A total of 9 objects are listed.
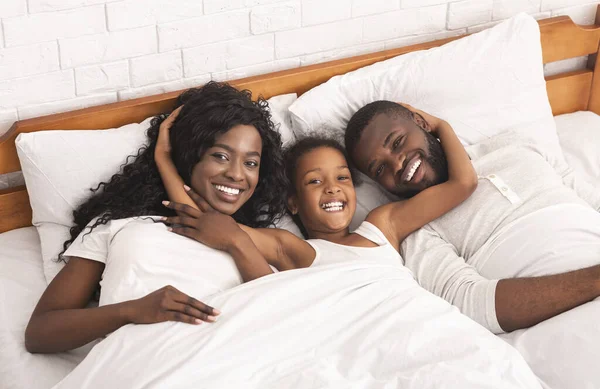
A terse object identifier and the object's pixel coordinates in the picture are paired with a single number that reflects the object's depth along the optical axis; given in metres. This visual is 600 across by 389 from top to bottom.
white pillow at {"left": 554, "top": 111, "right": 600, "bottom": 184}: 2.30
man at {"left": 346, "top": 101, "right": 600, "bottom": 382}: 1.71
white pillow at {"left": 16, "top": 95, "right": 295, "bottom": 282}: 1.86
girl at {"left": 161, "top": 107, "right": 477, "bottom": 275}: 1.80
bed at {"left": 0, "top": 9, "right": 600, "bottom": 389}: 1.63
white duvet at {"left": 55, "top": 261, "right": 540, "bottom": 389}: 1.41
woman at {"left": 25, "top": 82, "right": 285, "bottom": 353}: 1.58
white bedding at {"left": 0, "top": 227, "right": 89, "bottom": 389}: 1.60
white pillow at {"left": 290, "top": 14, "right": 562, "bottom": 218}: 2.17
